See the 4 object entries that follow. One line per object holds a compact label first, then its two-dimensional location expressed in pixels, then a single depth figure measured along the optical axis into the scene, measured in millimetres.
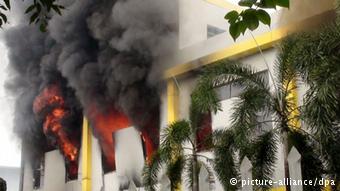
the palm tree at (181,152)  12141
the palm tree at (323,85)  8109
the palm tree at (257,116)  9469
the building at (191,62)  13922
